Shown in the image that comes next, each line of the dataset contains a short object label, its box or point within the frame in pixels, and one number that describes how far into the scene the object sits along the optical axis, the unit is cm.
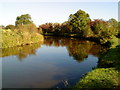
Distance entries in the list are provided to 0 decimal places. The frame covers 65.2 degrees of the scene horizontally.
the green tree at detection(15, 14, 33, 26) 4714
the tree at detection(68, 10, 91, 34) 3126
